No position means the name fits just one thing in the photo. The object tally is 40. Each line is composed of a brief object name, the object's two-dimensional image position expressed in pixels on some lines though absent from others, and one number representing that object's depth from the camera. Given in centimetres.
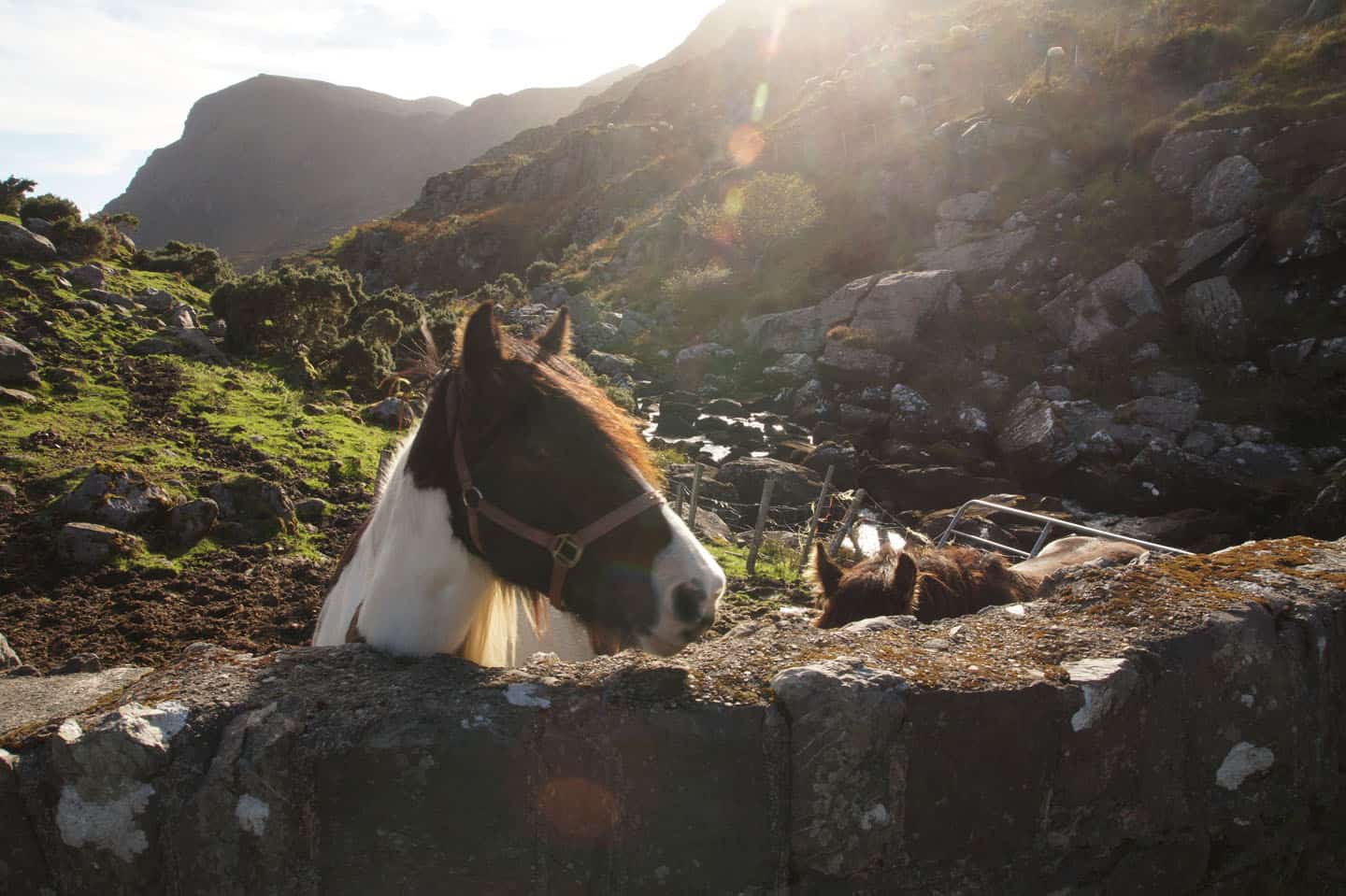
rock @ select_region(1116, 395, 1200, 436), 1783
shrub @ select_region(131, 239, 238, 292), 1758
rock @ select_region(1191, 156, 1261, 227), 2231
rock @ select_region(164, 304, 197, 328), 1202
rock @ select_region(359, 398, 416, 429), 1054
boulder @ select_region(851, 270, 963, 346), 2393
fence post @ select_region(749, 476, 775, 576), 855
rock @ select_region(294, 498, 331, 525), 663
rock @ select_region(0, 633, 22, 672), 320
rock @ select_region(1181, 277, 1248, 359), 1967
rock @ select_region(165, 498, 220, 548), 556
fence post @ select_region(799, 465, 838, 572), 954
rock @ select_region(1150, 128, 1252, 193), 2416
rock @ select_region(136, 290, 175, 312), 1266
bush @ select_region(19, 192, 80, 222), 1499
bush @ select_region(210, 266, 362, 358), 1295
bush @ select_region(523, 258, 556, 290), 4225
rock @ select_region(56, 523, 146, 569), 504
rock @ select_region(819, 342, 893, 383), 2286
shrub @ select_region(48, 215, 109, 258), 1427
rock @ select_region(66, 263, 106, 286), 1188
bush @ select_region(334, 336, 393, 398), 1252
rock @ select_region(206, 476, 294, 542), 604
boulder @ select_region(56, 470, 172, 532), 540
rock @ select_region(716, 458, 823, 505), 1579
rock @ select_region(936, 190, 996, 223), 2811
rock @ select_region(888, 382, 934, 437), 2028
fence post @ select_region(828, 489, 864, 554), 1002
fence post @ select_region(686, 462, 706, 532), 906
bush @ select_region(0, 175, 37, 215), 1497
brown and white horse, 195
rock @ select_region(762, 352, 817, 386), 2428
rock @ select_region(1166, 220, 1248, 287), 2152
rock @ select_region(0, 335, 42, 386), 752
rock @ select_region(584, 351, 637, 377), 2664
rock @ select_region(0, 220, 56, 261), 1145
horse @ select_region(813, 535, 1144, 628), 358
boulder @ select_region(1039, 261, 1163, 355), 2147
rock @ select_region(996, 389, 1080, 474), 1786
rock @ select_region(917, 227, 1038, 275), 2555
